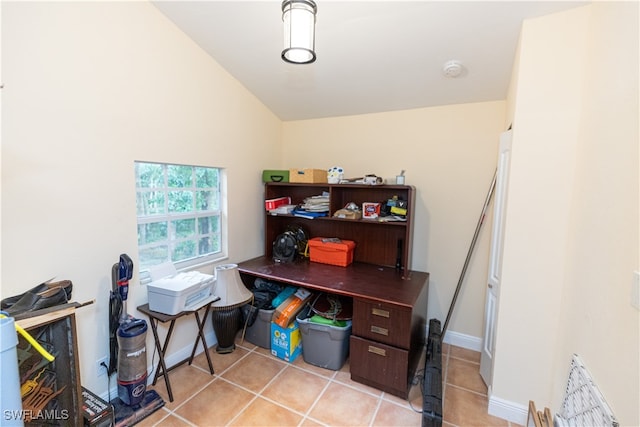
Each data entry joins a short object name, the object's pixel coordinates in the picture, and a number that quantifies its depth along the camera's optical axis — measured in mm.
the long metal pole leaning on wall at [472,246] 2324
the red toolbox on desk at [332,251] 2777
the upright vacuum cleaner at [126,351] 1770
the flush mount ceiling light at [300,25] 1212
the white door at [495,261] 1950
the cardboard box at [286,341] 2438
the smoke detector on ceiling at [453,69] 2027
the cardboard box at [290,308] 2412
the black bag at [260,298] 2611
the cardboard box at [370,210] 2629
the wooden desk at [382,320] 2004
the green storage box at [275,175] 2932
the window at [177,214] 2141
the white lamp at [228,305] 2293
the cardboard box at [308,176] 2791
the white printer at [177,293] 1903
